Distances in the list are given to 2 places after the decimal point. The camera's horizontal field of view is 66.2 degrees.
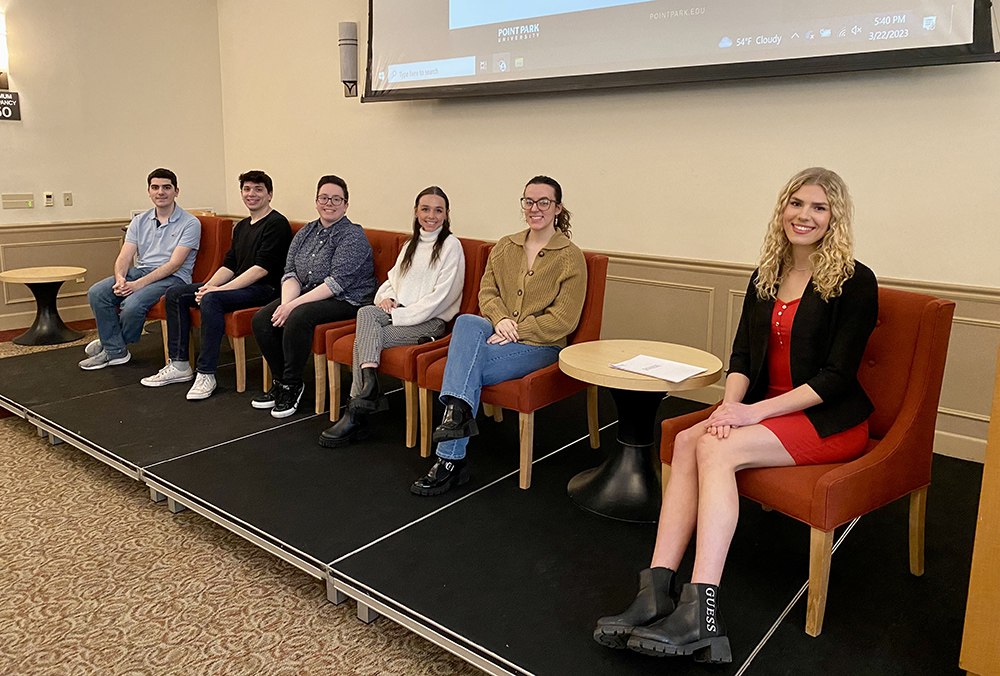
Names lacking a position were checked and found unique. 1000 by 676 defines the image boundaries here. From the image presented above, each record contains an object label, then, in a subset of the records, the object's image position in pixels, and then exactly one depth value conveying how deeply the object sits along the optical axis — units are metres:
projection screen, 3.09
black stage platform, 1.98
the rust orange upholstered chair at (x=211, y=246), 4.74
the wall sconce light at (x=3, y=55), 5.34
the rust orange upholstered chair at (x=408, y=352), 3.33
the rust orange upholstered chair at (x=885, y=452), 1.98
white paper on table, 2.52
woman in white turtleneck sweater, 3.38
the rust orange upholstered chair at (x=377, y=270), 3.72
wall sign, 5.38
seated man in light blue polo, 4.51
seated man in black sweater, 4.06
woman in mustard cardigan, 2.90
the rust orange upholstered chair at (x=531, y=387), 2.89
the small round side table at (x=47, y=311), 5.24
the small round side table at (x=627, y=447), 2.69
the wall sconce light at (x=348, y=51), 5.27
